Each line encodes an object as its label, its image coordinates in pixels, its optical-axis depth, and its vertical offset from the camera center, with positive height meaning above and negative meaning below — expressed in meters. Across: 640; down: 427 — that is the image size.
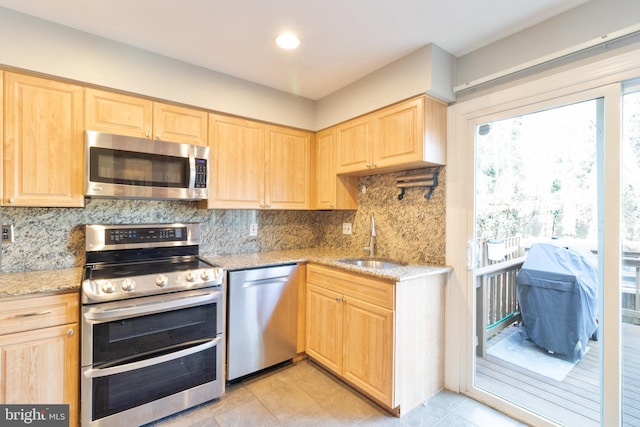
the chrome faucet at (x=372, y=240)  2.74 -0.25
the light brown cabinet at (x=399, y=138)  2.10 +0.60
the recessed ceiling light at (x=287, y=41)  1.96 +1.18
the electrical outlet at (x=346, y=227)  3.12 -0.14
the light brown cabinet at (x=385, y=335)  1.91 -0.86
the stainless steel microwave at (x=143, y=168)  1.94 +0.32
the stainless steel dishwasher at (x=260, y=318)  2.22 -0.84
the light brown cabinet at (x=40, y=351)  1.52 -0.75
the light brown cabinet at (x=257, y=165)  2.48 +0.44
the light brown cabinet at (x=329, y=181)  2.87 +0.33
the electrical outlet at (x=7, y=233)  1.92 -0.14
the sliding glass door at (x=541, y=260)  1.71 -0.30
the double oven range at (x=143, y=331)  1.68 -0.74
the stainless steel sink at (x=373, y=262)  2.53 -0.43
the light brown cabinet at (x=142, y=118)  2.00 +0.69
